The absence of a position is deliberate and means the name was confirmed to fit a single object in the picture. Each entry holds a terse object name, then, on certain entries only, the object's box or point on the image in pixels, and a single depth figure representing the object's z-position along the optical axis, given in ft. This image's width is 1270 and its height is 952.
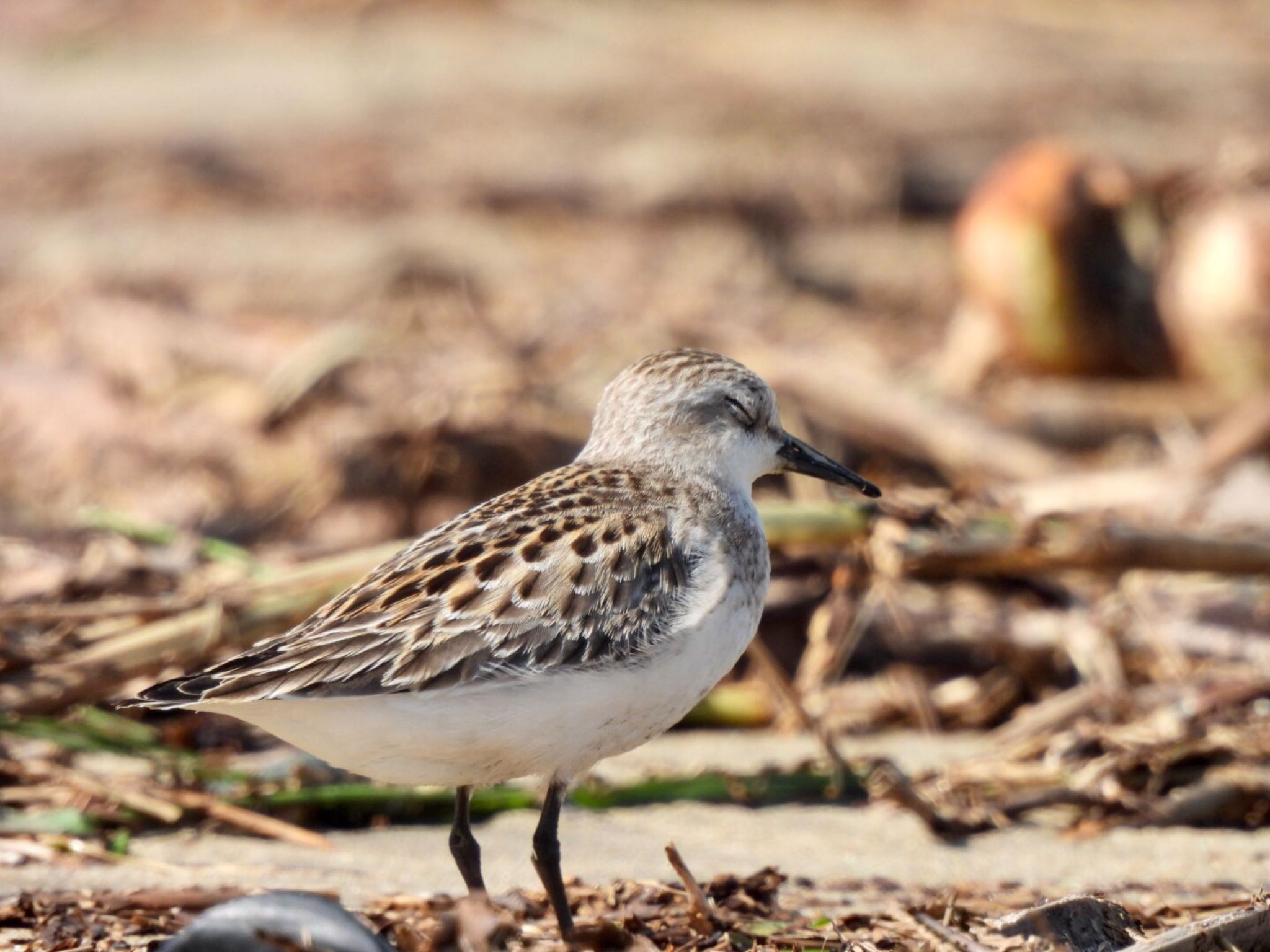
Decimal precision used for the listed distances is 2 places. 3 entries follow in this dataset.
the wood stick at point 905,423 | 52.42
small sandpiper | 25.03
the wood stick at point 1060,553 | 38.83
